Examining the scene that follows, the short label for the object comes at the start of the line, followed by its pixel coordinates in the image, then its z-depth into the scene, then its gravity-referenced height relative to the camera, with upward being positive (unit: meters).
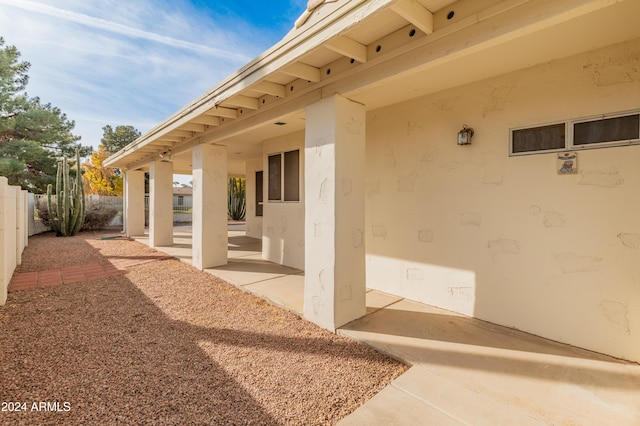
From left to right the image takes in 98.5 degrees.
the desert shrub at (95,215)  11.80 -0.38
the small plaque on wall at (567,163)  2.74 +0.48
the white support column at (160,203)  8.50 +0.14
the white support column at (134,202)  11.09 +0.22
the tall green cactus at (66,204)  10.91 +0.11
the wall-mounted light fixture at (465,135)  3.41 +0.92
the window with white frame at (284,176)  6.04 +0.74
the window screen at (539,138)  2.84 +0.77
